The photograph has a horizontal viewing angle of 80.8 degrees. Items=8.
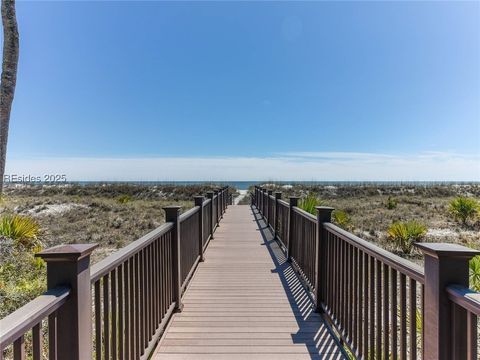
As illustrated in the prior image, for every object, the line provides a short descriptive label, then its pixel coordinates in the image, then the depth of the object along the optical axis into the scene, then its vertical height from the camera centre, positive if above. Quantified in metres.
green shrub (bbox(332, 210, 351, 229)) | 9.74 -1.48
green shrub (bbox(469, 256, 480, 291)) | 4.51 -1.58
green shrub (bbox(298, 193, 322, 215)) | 8.35 -0.84
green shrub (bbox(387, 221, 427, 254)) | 8.29 -1.74
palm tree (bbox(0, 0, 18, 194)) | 4.36 +1.76
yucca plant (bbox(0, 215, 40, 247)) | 7.65 -1.40
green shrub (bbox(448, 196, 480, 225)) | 12.68 -1.48
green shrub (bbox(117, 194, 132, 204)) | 20.45 -1.59
